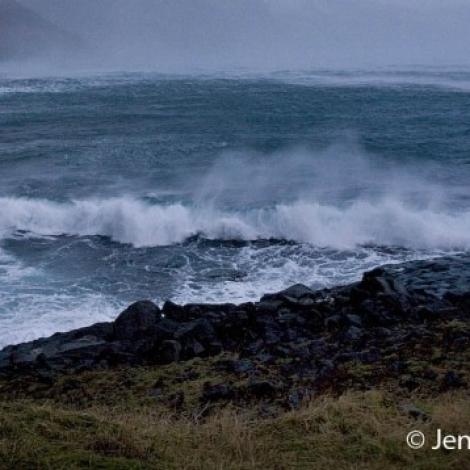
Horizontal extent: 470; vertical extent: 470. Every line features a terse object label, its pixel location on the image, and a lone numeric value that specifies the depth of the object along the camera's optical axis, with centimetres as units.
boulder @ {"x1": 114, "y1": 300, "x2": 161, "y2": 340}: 966
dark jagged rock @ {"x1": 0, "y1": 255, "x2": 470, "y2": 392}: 807
